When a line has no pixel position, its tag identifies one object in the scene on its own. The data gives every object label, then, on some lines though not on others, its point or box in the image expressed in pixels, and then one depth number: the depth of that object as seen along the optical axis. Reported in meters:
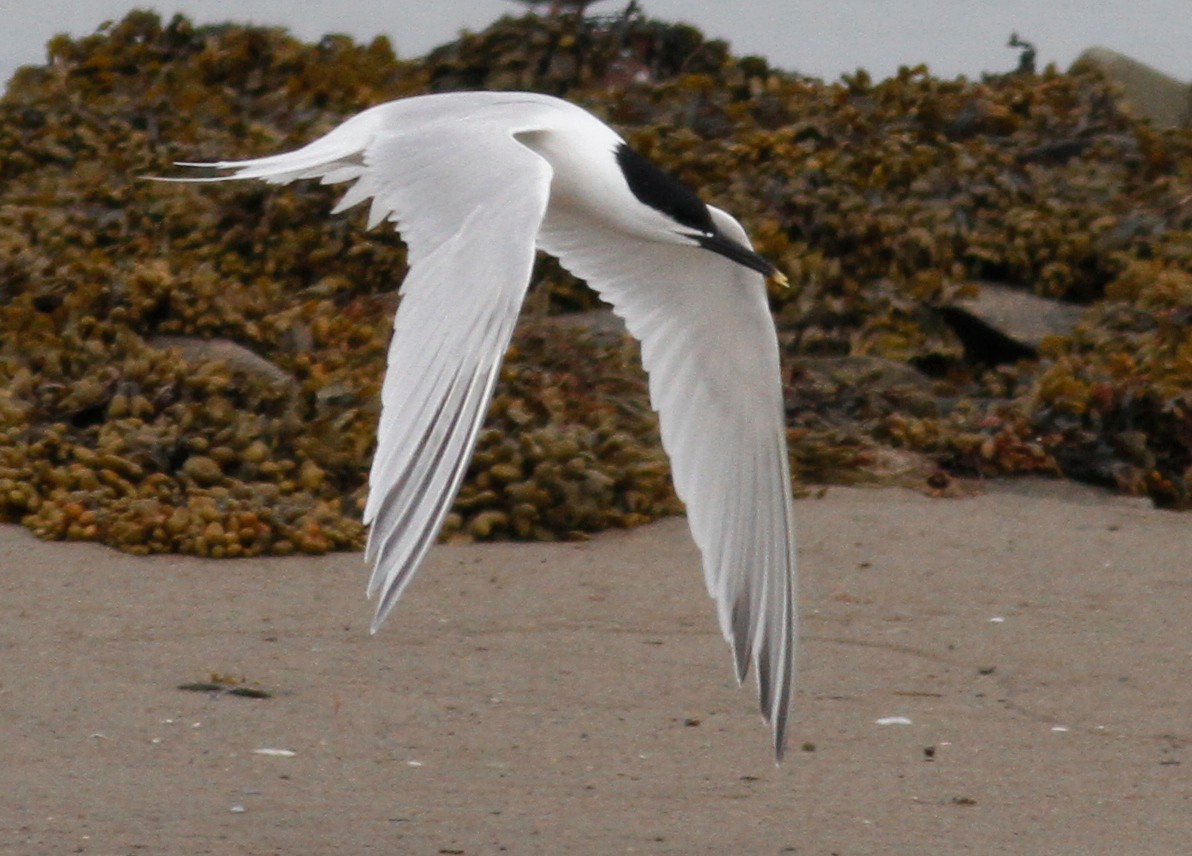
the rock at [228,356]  12.43
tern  6.45
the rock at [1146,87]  20.02
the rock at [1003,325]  15.36
